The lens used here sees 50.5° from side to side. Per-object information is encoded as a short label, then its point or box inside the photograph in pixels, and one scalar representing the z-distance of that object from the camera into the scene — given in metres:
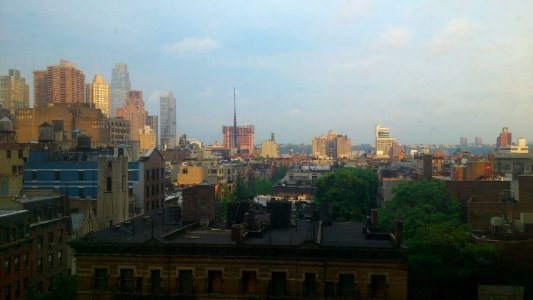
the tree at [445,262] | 31.83
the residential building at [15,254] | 33.72
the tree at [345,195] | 63.53
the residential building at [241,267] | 24.44
